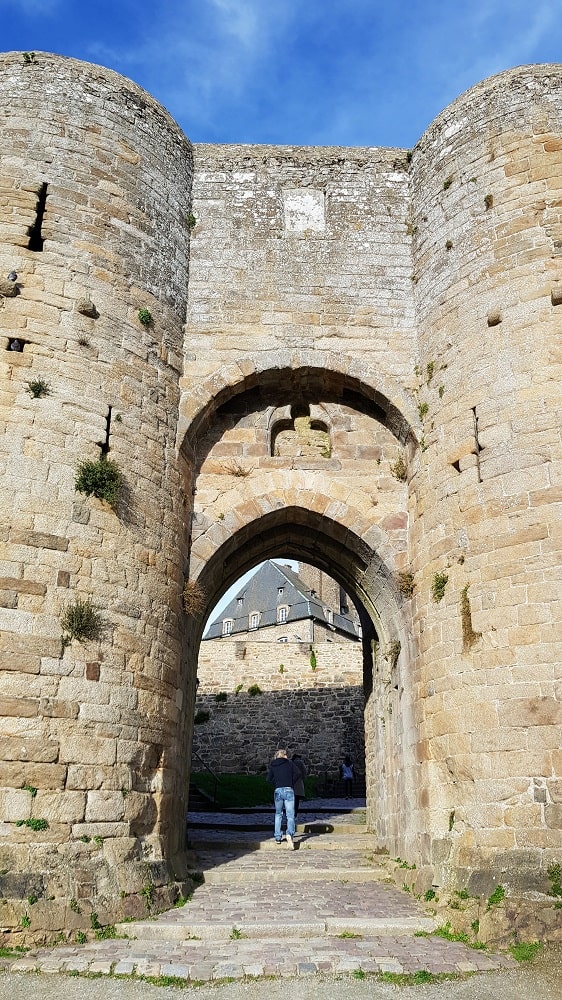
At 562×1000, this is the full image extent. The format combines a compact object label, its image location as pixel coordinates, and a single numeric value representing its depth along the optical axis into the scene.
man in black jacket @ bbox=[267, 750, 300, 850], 10.40
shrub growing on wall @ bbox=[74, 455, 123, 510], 7.22
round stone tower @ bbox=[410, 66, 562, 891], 6.63
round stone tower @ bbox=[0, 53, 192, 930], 6.27
